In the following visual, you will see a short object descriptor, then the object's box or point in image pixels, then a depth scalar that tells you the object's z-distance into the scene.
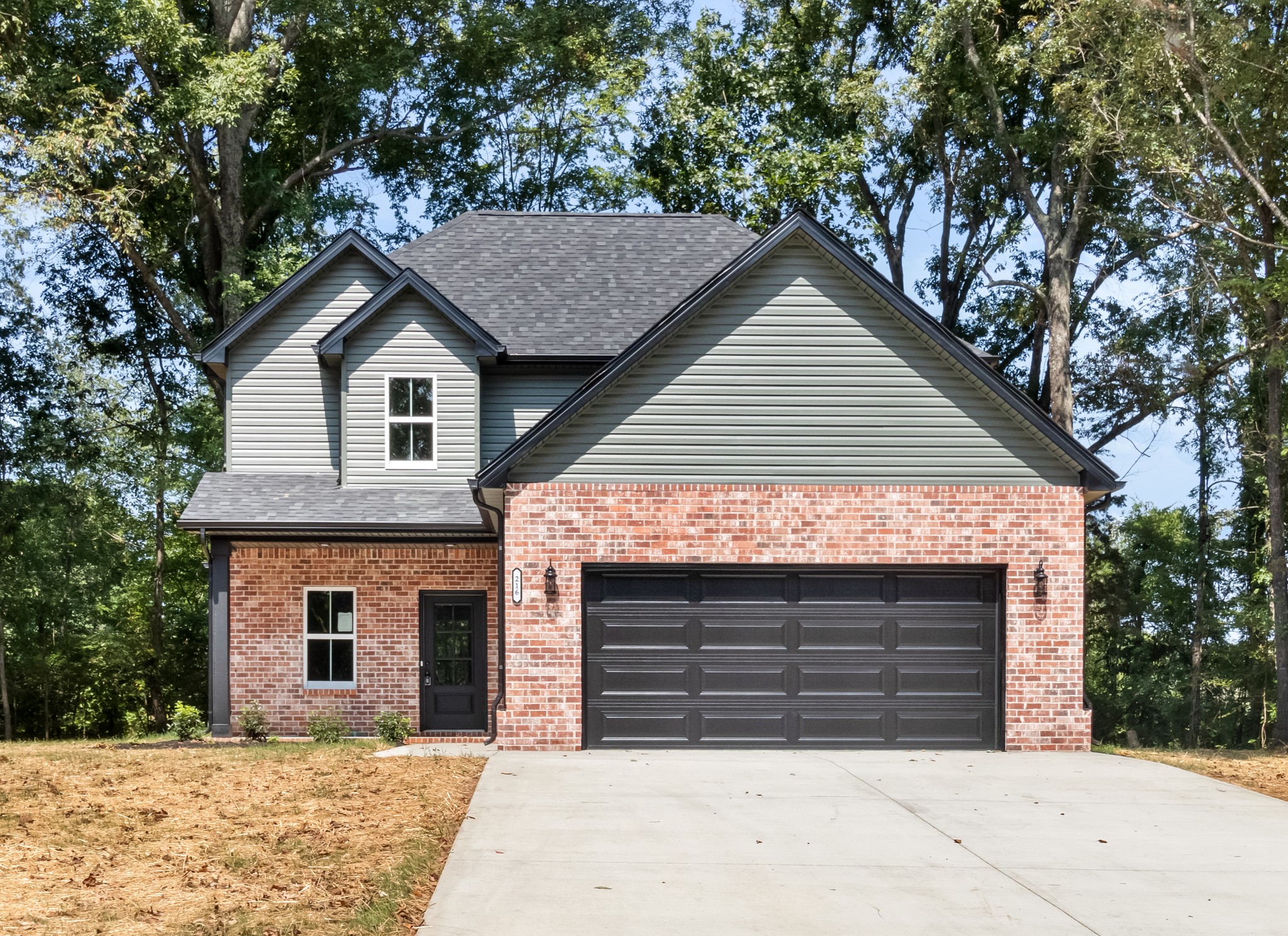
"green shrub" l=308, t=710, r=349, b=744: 16.72
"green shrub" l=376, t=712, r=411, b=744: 16.67
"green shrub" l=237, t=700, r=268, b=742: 17.20
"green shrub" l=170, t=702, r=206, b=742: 17.75
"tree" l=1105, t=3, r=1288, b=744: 18.30
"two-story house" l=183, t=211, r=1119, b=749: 14.78
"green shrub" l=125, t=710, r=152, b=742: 25.89
